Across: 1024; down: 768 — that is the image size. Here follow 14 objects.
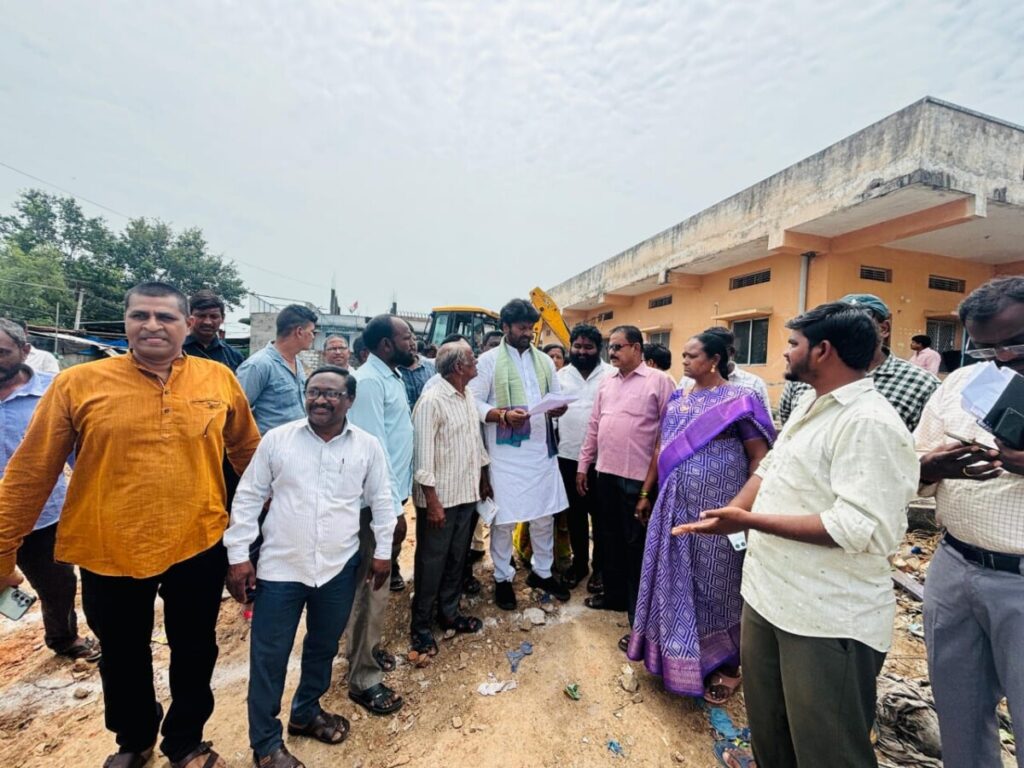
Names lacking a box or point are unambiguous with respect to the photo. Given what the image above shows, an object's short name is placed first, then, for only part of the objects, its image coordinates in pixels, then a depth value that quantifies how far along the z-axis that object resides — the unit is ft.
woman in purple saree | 7.49
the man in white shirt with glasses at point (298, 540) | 6.08
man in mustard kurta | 5.26
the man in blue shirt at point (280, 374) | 9.07
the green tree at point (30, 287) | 63.62
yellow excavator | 32.83
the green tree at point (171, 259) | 79.77
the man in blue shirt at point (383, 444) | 7.60
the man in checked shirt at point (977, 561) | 4.57
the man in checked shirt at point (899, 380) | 6.65
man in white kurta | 10.25
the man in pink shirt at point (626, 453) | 9.47
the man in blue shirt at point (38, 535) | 8.09
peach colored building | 20.06
